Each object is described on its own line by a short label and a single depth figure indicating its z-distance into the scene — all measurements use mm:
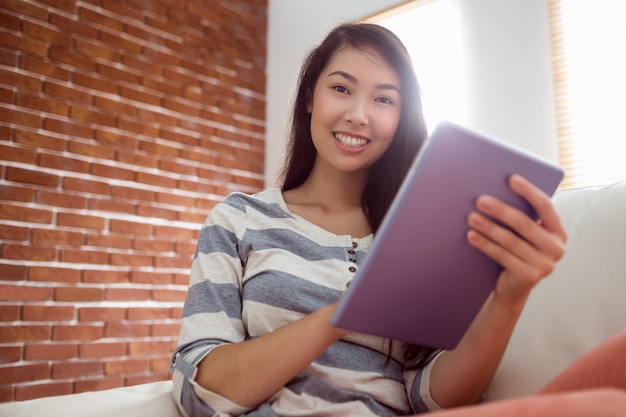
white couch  771
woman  686
